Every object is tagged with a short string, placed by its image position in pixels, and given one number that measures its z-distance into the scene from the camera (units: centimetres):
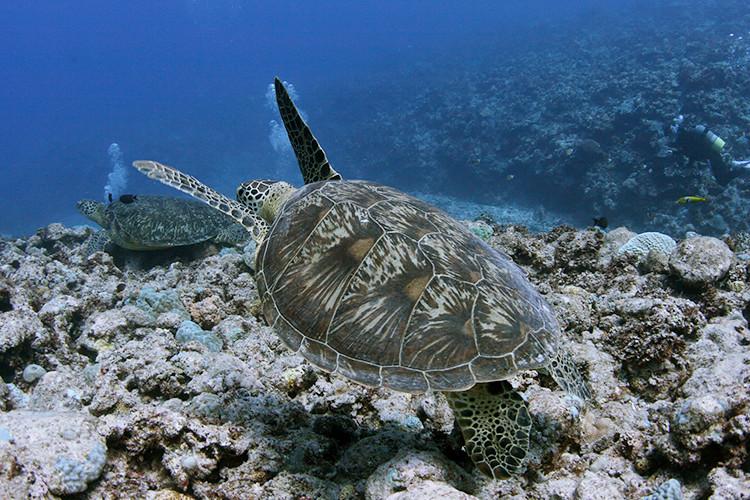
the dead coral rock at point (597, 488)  177
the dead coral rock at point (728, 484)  167
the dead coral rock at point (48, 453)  168
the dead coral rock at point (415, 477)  176
